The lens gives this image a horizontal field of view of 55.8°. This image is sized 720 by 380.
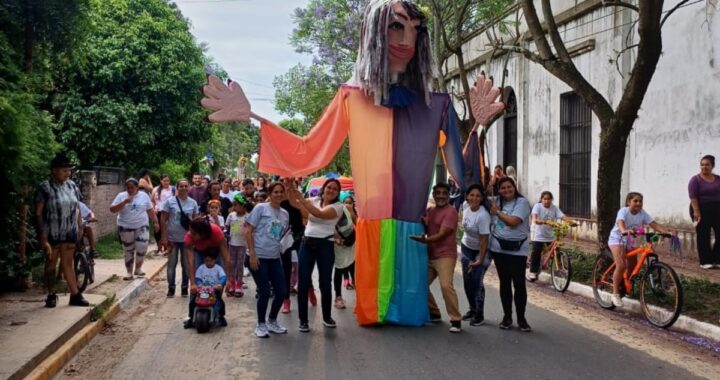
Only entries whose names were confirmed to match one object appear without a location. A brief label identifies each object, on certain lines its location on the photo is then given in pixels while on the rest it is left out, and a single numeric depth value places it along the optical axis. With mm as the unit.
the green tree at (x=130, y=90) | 17500
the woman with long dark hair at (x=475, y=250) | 7219
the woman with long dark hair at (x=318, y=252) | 7152
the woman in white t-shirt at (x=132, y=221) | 10453
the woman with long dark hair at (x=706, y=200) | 10656
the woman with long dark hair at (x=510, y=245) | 7141
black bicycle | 9058
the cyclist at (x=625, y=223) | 8234
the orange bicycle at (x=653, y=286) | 7480
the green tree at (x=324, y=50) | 24750
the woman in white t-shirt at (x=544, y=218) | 10719
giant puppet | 7301
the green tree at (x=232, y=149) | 44553
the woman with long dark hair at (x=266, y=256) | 7031
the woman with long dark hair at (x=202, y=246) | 7438
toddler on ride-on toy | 7270
